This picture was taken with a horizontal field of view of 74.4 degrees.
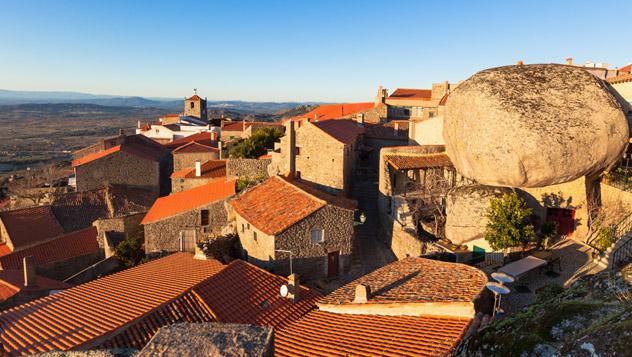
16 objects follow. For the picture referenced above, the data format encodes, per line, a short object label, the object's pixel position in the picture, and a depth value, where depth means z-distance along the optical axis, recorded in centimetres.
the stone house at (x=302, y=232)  1919
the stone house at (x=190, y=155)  4459
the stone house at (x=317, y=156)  2664
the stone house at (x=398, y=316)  957
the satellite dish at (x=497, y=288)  957
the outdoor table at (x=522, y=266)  1477
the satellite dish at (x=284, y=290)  1545
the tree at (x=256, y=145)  3541
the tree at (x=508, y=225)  1737
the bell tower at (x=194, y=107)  9350
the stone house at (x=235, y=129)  4914
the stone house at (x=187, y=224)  2477
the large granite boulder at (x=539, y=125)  1700
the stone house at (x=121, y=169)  4078
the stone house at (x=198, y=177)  3375
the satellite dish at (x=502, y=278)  1040
